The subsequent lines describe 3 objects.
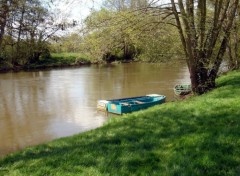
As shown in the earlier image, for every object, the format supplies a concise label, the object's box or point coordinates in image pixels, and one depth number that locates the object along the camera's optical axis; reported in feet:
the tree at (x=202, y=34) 43.49
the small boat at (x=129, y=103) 53.01
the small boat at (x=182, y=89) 64.64
